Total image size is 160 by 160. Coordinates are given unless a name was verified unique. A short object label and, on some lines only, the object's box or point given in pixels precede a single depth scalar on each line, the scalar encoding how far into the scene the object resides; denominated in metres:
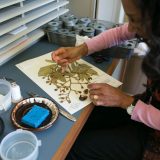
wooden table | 0.56
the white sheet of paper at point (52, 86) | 0.70
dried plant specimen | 0.74
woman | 0.49
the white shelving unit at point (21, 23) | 0.83
